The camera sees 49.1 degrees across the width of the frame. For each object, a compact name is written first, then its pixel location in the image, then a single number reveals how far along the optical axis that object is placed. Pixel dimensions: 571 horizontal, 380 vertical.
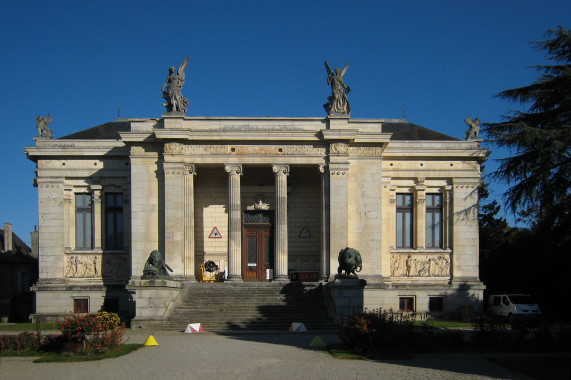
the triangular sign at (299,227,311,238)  31.92
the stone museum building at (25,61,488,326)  28.75
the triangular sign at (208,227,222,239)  31.61
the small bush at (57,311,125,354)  17.36
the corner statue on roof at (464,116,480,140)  33.22
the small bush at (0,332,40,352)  18.12
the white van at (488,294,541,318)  30.17
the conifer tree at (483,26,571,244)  16.31
